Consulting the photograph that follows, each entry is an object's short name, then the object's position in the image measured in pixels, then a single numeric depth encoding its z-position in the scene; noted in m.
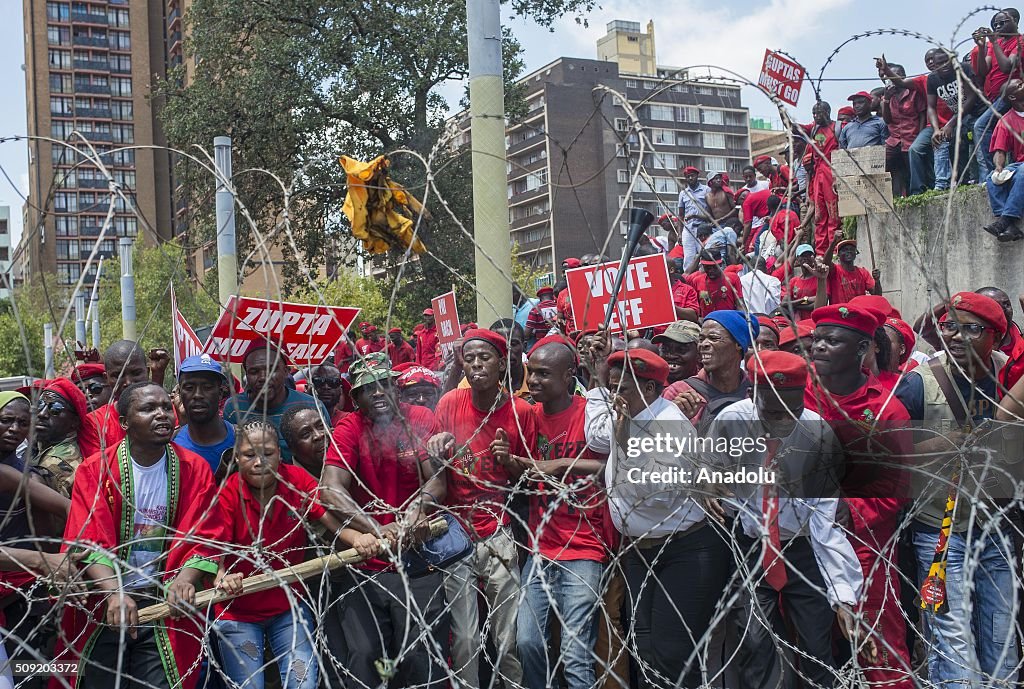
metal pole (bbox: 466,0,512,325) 5.46
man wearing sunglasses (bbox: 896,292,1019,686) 4.00
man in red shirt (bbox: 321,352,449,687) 4.26
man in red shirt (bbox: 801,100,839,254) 8.98
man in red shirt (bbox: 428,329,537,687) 4.50
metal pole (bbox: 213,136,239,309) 7.87
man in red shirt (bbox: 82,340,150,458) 5.08
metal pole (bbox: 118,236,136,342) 15.43
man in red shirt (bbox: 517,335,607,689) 4.39
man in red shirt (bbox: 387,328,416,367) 10.49
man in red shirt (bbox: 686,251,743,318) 8.67
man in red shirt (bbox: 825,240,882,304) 8.00
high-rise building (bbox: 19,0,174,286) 91.75
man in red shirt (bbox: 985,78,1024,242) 8.12
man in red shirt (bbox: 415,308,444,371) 10.12
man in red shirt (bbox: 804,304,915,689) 3.70
